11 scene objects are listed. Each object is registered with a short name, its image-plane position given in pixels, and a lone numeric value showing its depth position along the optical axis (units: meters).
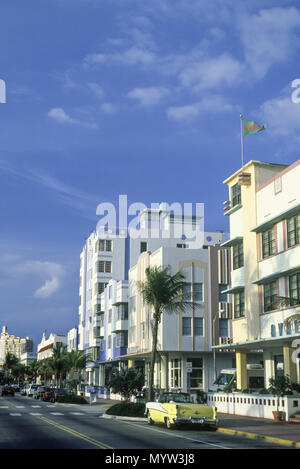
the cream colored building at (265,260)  30.69
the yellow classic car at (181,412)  23.08
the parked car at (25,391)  79.44
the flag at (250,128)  35.69
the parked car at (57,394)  52.84
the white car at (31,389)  72.38
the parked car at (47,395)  56.81
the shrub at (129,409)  31.66
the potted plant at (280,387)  27.31
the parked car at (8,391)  72.25
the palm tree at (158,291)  35.06
